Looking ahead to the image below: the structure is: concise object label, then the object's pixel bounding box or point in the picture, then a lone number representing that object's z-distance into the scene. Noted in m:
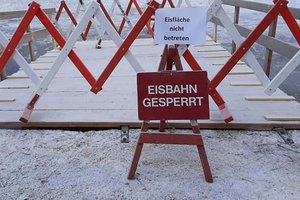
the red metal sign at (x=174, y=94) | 2.86
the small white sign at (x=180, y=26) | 3.06
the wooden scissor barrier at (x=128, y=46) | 3.41
